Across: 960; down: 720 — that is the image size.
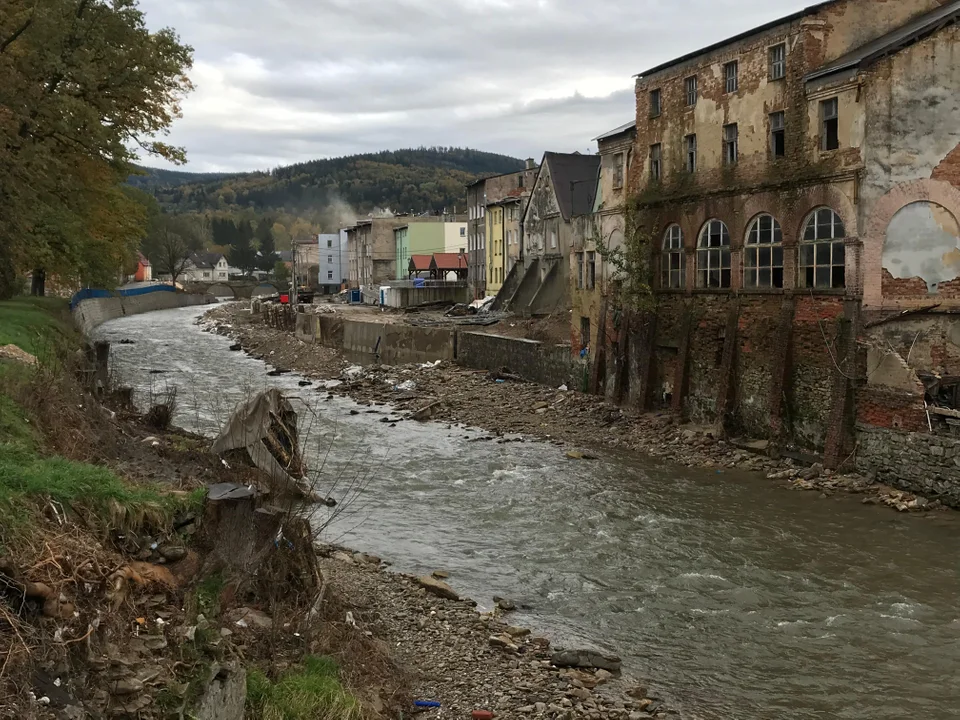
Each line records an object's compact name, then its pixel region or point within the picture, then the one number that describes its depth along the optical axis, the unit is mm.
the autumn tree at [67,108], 30906
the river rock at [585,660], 12305
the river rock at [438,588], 14758
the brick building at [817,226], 22422
